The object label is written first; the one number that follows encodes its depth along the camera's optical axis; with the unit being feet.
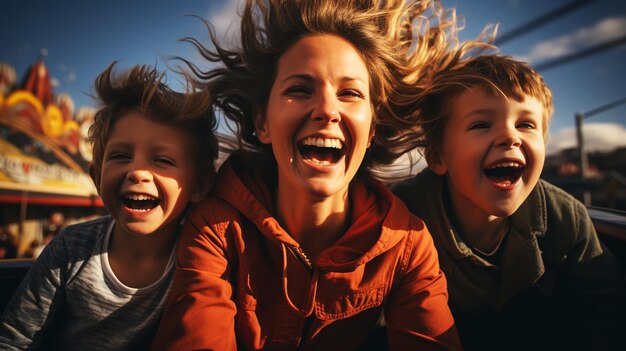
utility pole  35.81
